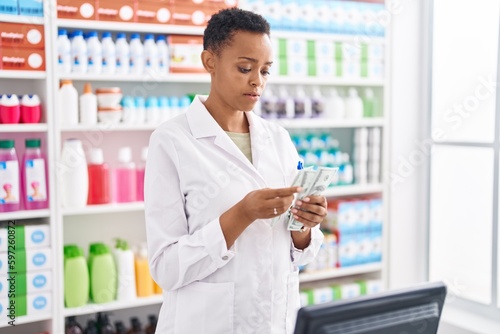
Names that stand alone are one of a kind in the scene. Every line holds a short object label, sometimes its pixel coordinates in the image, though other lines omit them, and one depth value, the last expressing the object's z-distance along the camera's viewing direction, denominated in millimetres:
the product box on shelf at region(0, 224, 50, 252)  2676
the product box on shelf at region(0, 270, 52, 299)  2680
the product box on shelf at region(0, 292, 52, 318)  2684
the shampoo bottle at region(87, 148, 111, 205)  2926
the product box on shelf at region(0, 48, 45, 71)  2670
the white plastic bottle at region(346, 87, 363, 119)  3668
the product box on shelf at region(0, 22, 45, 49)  2656
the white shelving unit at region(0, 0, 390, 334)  2748
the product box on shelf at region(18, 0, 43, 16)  2672
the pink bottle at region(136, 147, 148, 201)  3066
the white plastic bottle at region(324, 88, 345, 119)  3611
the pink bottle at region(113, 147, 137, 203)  3014
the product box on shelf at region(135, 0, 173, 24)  2939
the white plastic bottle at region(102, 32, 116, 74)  2879
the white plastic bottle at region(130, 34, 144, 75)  2934
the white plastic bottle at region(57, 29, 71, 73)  2771
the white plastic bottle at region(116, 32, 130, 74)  2910
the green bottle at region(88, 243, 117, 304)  2914
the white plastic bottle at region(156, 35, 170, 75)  2998
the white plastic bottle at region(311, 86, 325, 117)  3549
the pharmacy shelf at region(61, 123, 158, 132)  2836
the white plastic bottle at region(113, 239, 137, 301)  2980
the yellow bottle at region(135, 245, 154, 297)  3043
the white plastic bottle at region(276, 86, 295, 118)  3395
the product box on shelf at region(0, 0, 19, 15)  2639
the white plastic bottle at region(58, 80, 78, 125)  2820
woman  1611
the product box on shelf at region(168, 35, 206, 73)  3039
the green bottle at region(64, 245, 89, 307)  2861
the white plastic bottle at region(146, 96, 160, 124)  3018
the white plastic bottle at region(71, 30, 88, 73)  2805
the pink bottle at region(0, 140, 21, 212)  2666
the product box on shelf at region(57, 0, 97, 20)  2783
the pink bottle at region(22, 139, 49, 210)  2729
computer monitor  976
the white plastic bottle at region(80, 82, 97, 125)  2871
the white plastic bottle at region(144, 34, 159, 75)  2963
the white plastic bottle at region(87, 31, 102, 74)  2842
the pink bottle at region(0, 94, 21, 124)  2668
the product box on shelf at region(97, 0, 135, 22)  2861
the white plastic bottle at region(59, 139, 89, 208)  2832
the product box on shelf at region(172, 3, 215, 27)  3035
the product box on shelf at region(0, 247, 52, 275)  2678
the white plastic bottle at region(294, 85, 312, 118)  3464
